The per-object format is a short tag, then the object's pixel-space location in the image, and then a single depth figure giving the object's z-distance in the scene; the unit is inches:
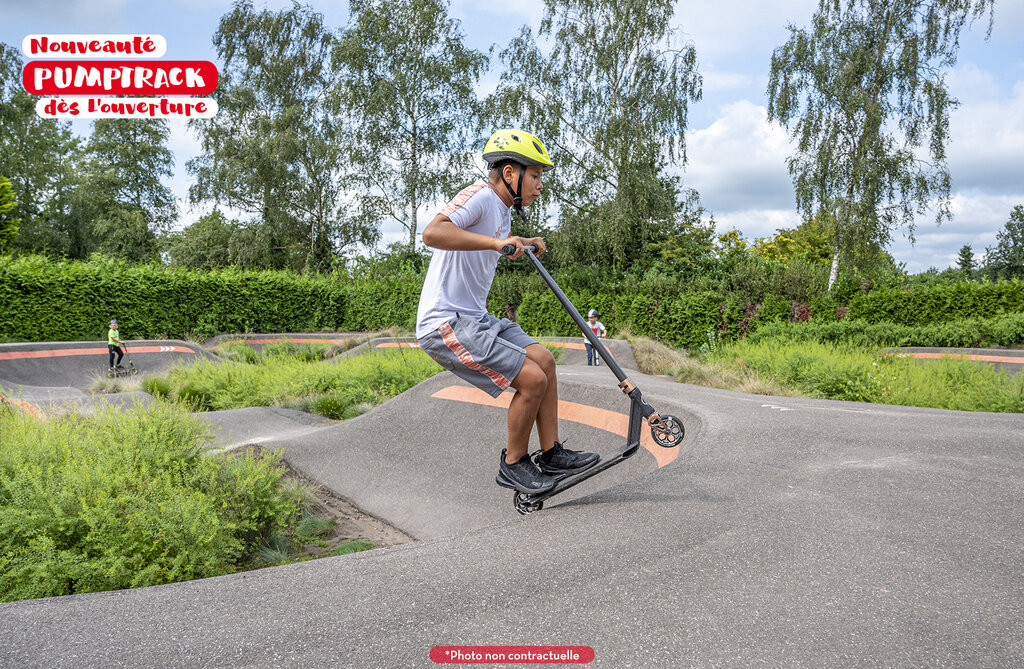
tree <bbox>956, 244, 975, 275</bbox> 2682.1
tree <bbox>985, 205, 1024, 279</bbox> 2239.2
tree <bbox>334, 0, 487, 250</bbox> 1299.2
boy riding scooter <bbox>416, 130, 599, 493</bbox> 154.6
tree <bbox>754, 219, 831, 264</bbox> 1996.8
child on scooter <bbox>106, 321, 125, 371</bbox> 721.3
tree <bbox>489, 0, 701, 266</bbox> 1063.6
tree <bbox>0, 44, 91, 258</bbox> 1809.8
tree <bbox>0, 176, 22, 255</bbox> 1204.5
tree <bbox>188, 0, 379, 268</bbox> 1375.5
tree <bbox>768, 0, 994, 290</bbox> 892.6
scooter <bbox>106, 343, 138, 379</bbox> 733.3
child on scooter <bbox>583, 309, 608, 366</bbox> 623.4
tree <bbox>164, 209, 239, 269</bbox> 1437.0
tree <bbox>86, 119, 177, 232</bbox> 1820.9
